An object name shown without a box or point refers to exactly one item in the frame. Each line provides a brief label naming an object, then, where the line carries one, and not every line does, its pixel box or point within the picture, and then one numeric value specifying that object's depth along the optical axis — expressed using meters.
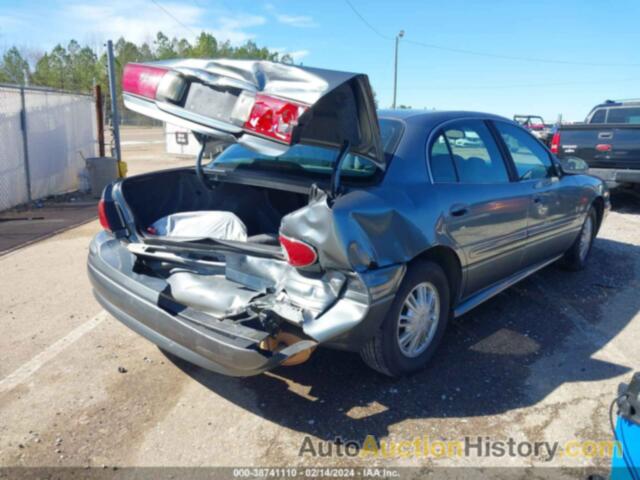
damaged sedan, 2.56
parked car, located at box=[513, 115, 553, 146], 25.64
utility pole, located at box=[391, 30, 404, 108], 35.89
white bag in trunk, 3.32
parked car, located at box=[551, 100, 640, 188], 8.53
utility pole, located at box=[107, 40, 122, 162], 8.70
